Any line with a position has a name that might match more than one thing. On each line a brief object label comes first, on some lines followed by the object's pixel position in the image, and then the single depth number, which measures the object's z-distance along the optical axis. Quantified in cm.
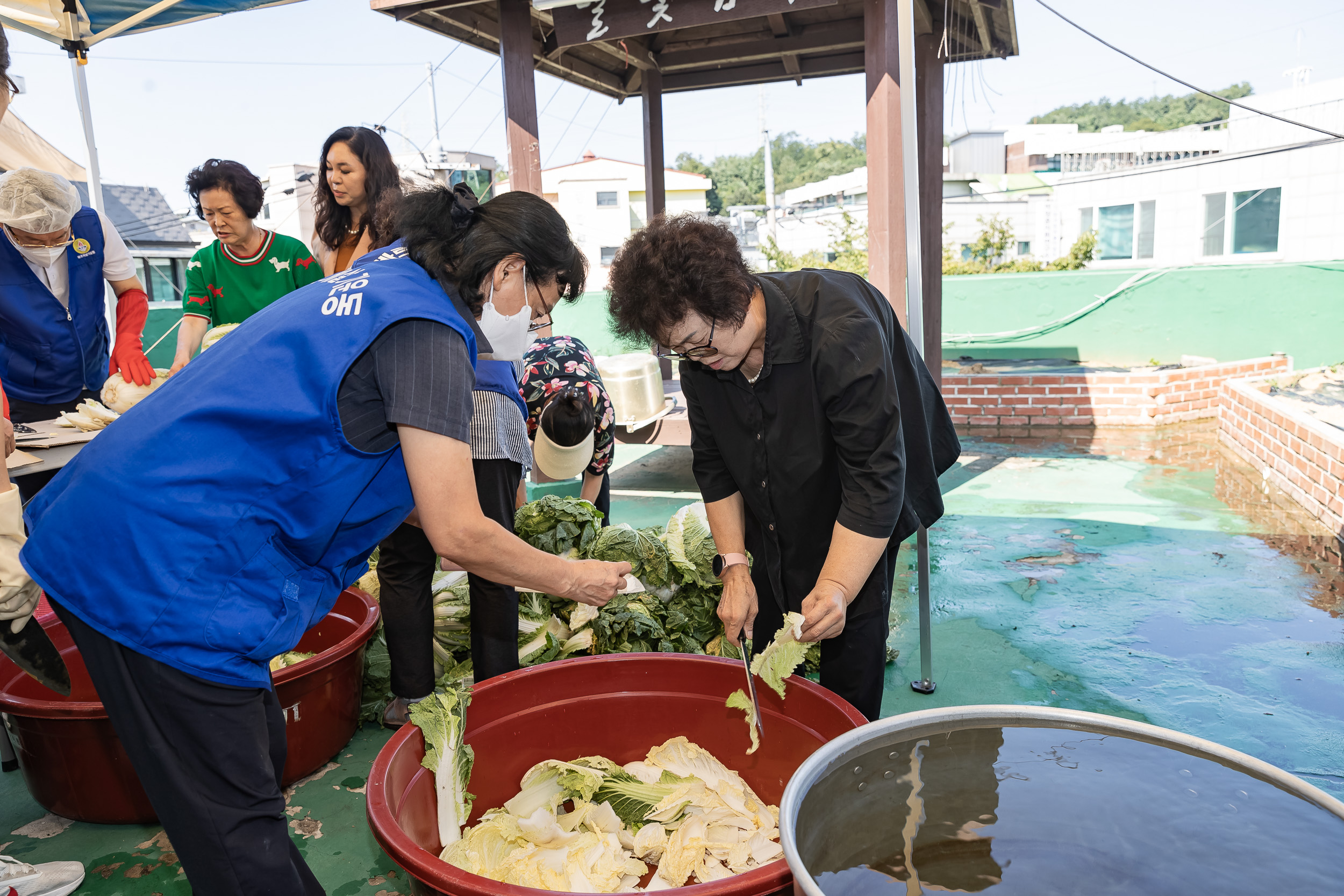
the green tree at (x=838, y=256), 1438
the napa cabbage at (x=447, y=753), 203
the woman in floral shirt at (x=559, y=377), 394
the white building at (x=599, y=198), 3734
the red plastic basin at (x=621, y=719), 217
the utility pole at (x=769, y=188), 2790
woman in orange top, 338
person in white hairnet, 340
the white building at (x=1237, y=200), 1375
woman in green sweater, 376
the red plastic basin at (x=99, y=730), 250
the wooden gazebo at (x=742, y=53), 544
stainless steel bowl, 123
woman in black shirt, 197
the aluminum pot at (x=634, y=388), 663
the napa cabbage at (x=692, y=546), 367
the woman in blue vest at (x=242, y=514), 145
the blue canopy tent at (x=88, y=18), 563
